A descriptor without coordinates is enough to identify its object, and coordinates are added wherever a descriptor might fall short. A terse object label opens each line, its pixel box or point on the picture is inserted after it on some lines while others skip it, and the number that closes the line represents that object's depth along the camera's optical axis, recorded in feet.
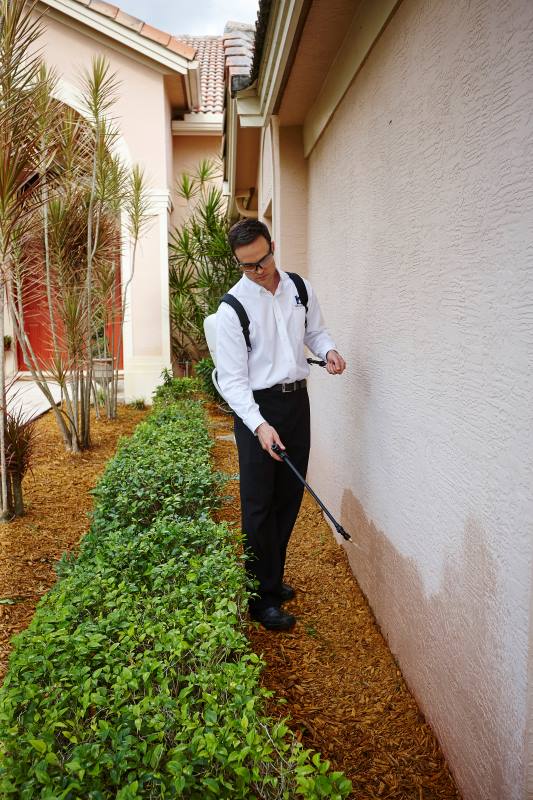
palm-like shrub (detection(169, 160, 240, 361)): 36.42
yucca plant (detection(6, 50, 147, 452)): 21.42
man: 10.30
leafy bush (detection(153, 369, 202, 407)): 29.17
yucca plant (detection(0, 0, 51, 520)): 13.53
